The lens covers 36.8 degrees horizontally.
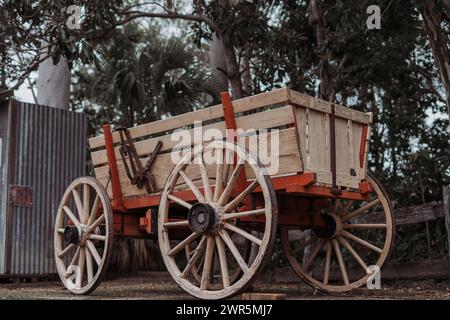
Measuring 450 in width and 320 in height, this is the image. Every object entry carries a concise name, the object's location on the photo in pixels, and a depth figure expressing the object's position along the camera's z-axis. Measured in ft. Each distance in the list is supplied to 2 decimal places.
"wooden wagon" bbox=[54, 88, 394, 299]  17.44
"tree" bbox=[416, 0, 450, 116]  28.12
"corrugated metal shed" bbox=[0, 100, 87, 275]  29.66
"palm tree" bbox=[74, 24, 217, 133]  41.93
